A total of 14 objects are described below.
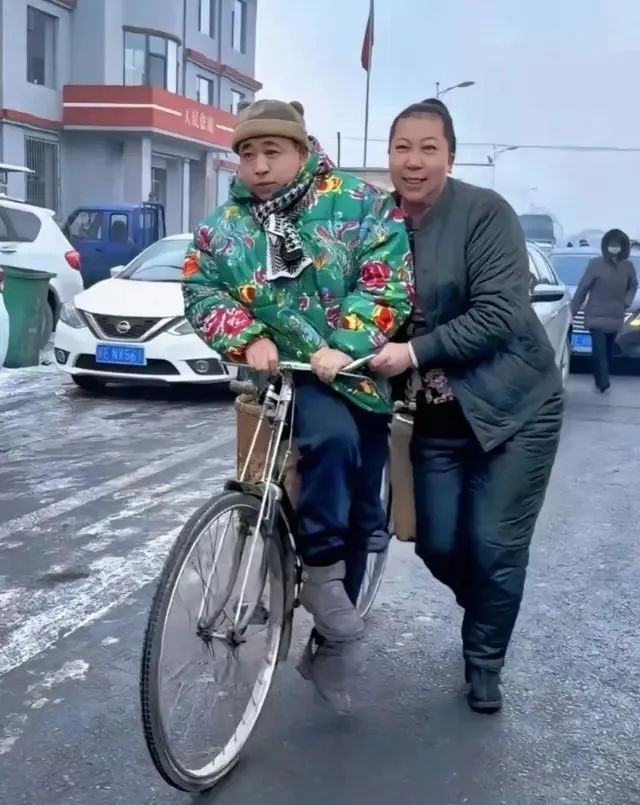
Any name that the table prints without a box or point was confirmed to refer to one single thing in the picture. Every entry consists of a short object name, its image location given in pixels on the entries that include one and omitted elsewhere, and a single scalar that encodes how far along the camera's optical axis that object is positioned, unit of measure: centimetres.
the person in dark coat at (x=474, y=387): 349
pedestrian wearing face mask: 1192
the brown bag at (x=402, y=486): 380
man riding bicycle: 328
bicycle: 297
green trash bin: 1209
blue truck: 2364
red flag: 4359
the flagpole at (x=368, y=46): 4369
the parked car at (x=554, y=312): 972
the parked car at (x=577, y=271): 1345
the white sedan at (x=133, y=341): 1026
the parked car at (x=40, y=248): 1364
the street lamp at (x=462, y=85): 4903
